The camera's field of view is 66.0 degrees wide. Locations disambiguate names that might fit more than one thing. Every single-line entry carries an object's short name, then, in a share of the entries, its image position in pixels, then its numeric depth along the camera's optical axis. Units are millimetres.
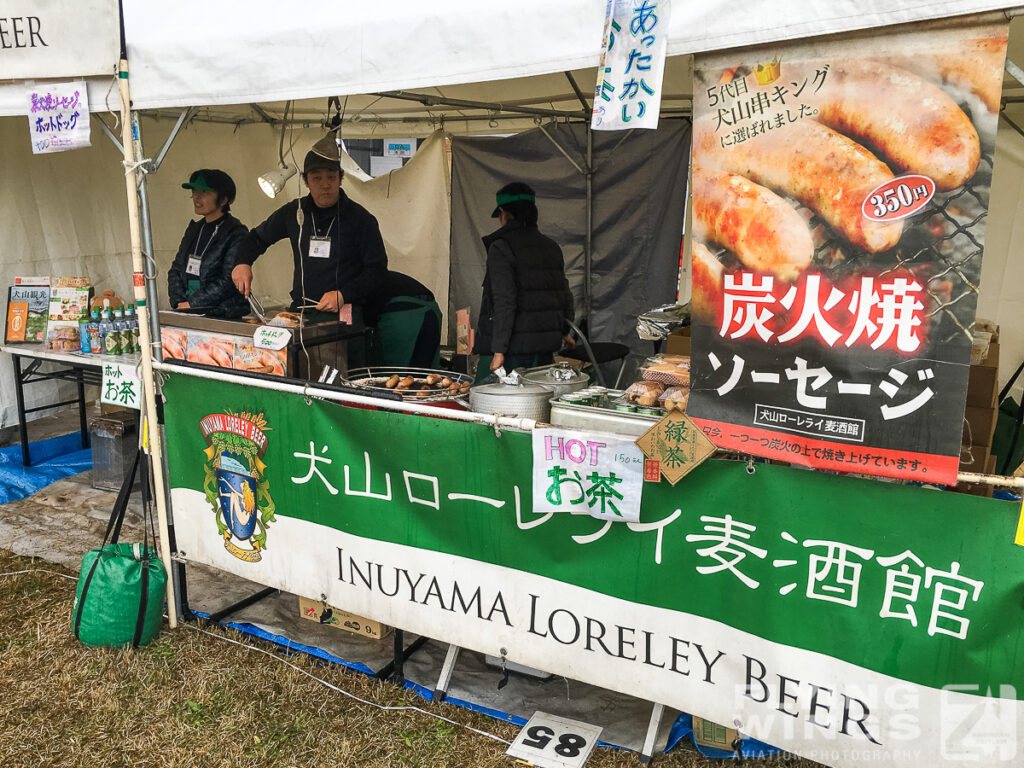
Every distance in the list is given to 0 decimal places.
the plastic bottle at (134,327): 5750
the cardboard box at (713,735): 2869
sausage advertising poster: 1982
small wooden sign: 2447
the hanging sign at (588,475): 2578
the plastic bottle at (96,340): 5809
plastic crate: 5734
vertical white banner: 2283
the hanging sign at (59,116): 3418
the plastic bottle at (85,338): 5797
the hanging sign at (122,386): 3906
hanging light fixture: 3766
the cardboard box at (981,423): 3211
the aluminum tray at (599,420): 2682
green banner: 2223
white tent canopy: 2115
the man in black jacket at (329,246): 4770
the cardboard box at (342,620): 3506
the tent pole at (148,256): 3434
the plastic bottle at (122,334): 5734
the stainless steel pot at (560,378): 3254
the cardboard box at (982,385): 3209
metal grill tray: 3279
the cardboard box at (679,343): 3611
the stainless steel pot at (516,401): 2949
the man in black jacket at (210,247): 5363
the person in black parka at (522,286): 4605
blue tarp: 5863
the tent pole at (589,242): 7234
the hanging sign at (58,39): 3301
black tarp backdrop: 7090
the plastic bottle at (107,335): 5707
